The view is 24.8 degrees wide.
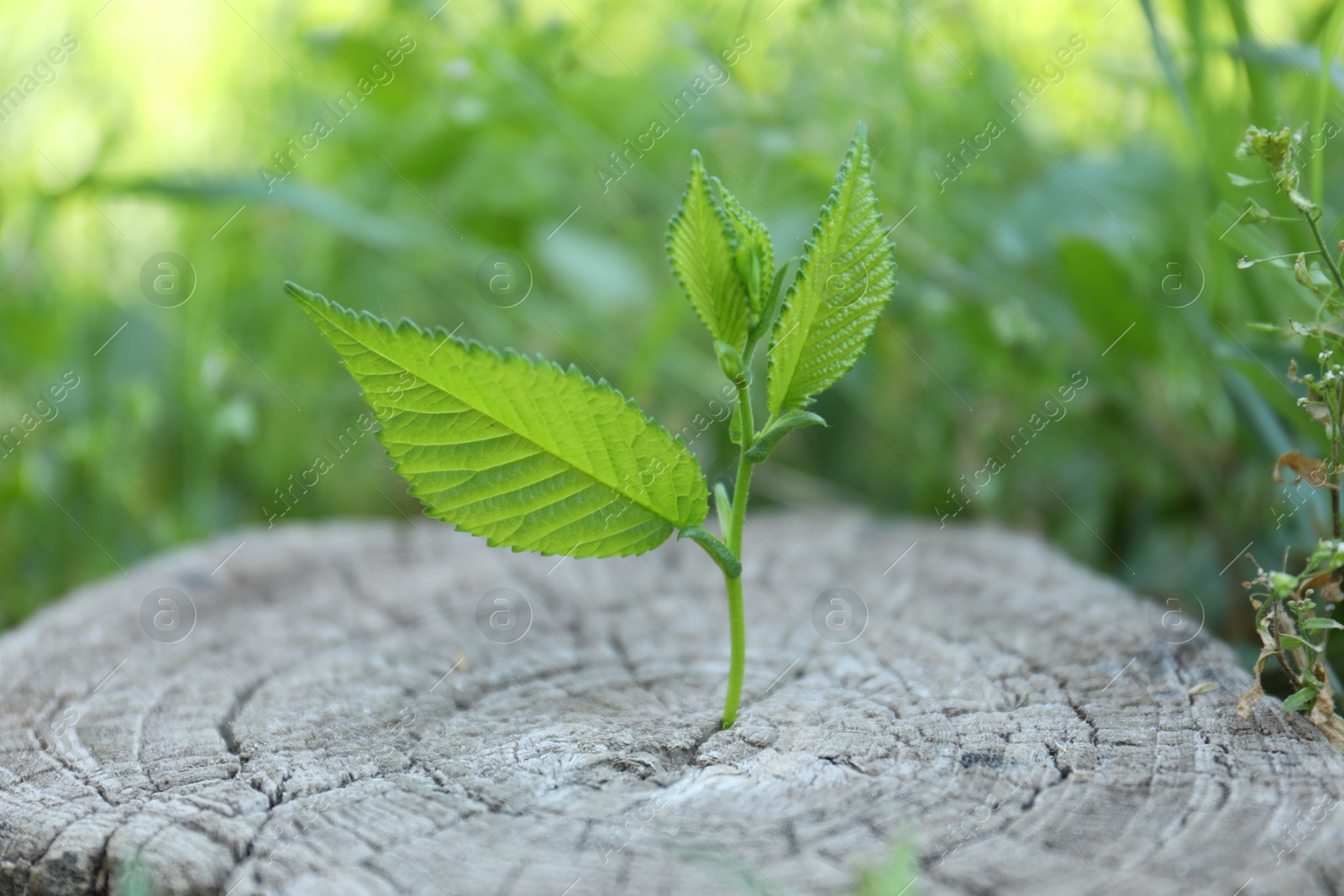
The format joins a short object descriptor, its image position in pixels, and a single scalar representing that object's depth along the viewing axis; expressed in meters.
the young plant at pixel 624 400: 0.61
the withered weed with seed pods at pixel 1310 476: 0.61
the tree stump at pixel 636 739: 0.58
